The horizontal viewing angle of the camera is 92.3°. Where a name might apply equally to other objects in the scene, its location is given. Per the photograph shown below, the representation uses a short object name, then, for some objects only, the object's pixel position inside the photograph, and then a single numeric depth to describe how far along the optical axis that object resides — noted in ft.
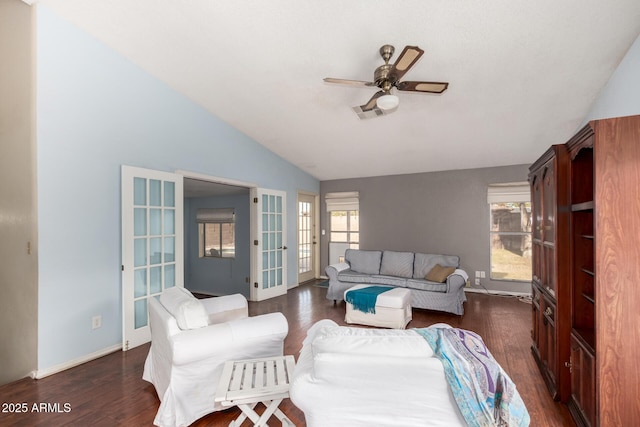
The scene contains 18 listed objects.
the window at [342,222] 22.13
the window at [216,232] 19.39
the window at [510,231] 17.54
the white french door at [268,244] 16.97
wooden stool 5.39
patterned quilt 4.34
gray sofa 13.97
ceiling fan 7.70
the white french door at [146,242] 10.82
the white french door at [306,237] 21.39
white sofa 4.59
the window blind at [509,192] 17.35
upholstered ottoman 12.33
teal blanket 12.62
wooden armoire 5.25
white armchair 6.38
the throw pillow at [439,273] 14.74
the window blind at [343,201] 21.94
